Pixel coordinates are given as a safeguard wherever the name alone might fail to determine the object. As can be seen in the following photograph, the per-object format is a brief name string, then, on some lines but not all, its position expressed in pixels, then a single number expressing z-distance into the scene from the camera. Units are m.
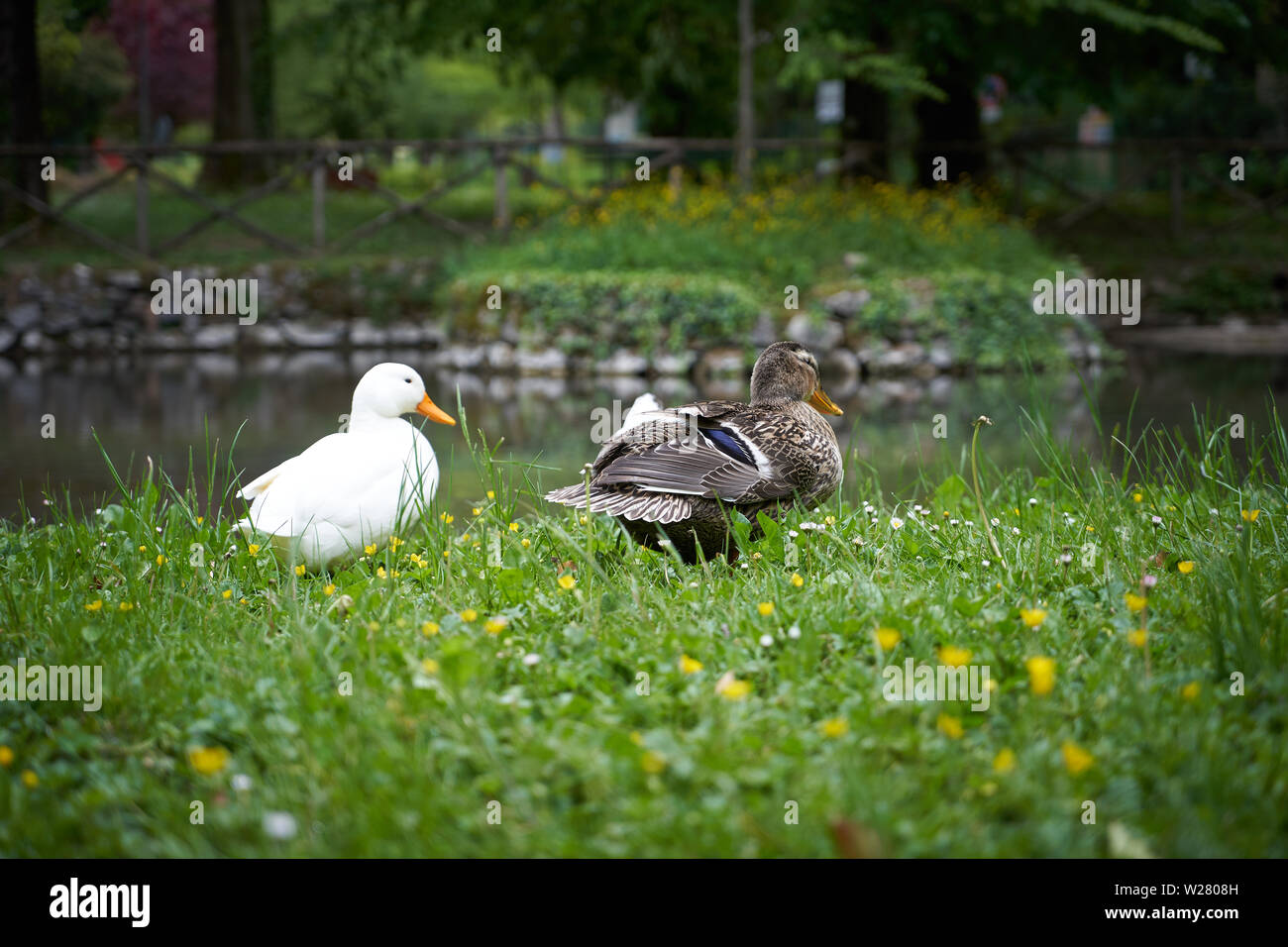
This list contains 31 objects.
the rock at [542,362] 13.05
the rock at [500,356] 13.30
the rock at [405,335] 15.68
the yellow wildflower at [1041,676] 2.39
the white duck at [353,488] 4.14
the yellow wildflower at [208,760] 2.33
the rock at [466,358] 13.57
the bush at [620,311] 12.46
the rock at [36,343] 15.02
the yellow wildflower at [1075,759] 2.26
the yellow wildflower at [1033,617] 2.94
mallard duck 3.87
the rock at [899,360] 12.60
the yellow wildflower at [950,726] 2.40
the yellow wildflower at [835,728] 2.45
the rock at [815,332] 12.56
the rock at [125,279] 15.68
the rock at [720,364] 12.26
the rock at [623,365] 12.66
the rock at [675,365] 12.47
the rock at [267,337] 15.88
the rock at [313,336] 15.89
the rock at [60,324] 15.30
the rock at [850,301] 12.64
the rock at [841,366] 12.63
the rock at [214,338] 15.70
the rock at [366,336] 15.89
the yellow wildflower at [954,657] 2.59
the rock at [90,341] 15.24
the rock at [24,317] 15.09
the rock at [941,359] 12.66
